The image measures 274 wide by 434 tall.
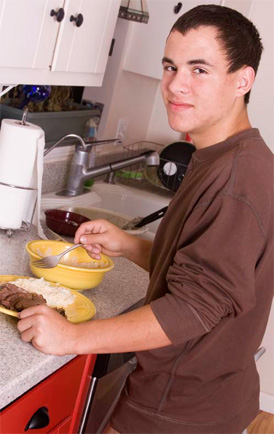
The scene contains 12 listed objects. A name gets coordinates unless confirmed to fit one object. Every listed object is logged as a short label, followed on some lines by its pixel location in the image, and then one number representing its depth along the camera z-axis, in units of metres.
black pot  3.05
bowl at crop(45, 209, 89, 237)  2.16
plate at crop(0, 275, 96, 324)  1.48
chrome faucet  2.58
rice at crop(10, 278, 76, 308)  1.55
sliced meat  1.43
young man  1.22
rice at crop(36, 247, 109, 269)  1.82
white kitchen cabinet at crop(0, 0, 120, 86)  1.66
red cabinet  1.31
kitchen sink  2.90
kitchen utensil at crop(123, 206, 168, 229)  2.33
